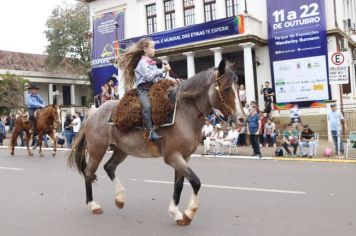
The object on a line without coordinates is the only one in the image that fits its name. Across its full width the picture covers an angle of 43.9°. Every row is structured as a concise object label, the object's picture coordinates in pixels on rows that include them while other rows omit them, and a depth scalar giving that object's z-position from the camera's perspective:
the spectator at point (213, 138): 16.34
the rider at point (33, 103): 16.11
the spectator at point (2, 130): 25.66
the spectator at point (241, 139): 18.59
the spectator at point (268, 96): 20.91
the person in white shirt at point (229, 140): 16.00
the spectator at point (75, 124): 20.97
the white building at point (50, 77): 53.28
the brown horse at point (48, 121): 16.20
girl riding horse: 6.05
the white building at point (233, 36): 22.11
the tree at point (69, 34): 47.94
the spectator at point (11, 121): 28.44
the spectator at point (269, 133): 17.44
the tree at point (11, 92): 44.94
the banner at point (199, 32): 22.44
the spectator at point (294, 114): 18.42
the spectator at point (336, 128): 14.60
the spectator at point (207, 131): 16.62
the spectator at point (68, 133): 21.41
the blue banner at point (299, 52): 21.06
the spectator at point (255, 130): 15.45
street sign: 14.38
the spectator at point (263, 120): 17.33
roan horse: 5.47
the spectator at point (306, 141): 14.45
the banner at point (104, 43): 28.91
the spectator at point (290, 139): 14.86
